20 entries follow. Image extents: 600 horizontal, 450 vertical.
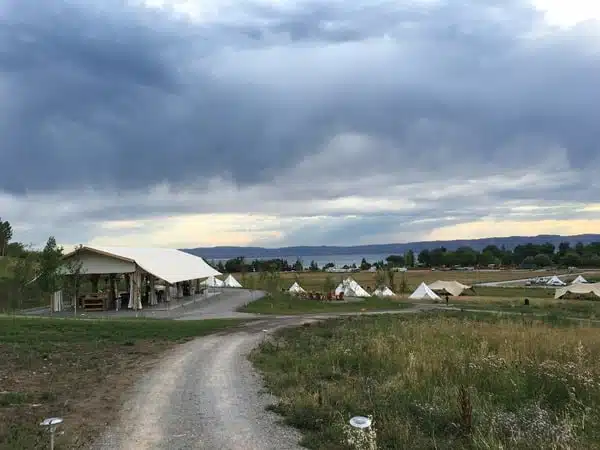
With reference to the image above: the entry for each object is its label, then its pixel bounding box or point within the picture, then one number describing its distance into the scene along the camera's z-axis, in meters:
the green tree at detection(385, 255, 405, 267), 174.64
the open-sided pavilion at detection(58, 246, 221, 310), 36.84
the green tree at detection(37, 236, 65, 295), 29.98
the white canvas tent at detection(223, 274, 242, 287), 69.12
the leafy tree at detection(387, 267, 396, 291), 73.11
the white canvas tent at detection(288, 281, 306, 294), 56.91
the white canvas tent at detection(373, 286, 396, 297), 61.65
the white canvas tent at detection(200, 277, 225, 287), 64.68
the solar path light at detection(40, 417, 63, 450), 6.97
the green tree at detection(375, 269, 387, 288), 68.38
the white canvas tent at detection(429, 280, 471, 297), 71.12
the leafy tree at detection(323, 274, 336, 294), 59.36
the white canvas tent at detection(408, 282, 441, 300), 59.91
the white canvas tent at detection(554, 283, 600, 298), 68.44
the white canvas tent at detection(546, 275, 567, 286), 93.41
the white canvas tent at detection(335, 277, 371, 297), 60.22
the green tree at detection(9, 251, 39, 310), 34.44
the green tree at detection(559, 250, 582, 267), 153.61
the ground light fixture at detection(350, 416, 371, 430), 6.33
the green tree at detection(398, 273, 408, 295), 72.25
